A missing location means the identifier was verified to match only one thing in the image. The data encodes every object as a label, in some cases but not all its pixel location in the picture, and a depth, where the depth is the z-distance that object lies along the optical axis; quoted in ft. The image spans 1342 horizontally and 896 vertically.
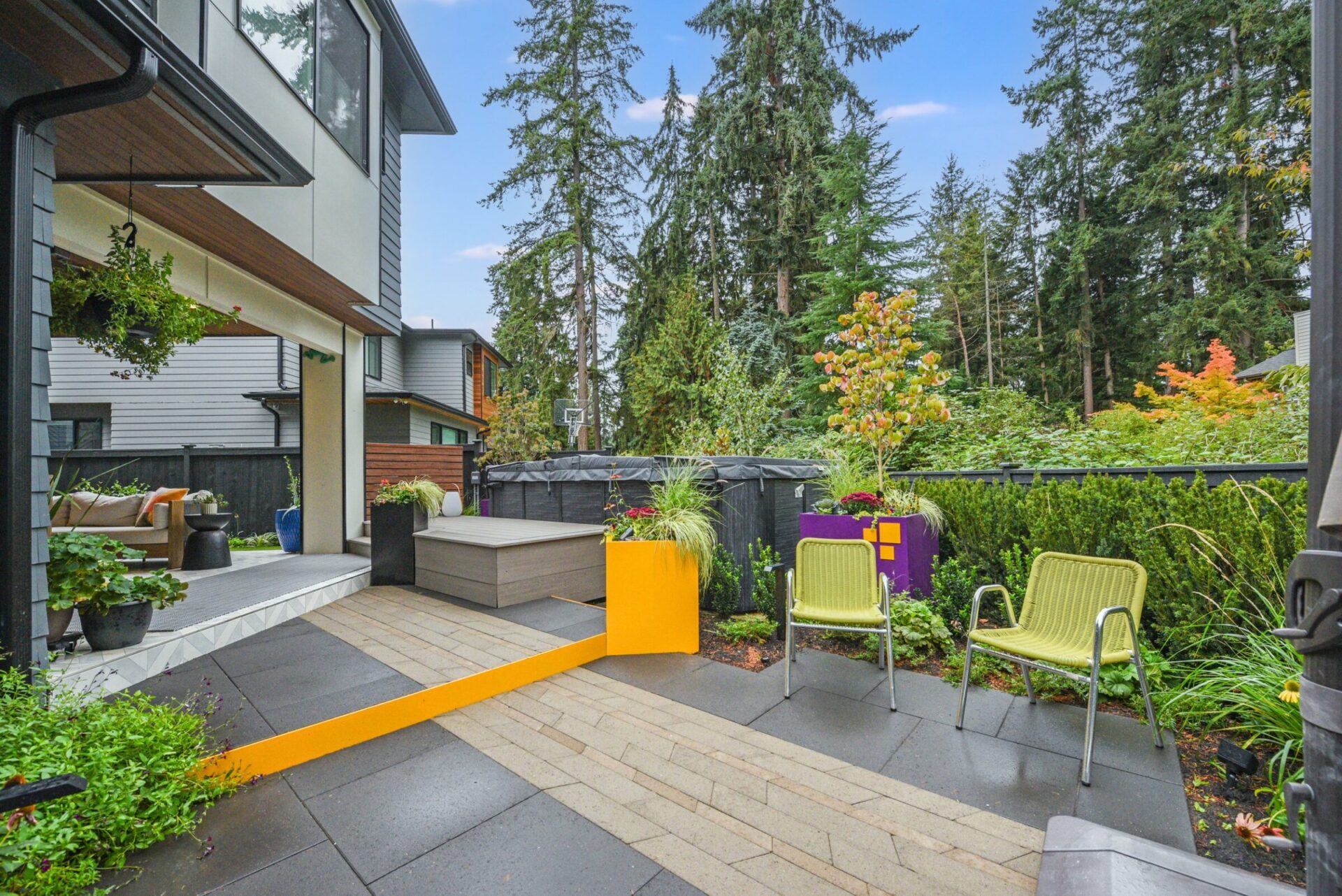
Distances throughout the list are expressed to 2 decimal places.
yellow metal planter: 11.64
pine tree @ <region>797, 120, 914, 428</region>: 33.94
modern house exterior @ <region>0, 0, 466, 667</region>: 6.35
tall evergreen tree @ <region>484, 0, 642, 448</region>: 41.04
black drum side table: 17.15
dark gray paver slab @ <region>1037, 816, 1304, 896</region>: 4.62
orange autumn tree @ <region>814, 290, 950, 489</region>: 15.87
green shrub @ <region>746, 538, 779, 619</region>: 13.73
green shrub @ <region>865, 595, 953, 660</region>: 11.37
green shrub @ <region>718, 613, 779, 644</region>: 12.47
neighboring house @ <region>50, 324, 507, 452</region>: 31.24
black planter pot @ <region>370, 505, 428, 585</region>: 16.78
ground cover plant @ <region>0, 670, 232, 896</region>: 4.81
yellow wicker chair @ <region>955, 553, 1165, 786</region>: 7.63
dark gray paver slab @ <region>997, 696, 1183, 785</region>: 7.33
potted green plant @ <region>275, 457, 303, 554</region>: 20.51
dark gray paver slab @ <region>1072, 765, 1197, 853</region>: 5.97
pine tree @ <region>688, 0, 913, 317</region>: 38.58
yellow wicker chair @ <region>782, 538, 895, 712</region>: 10.27
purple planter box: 12.59
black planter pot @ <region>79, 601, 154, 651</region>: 8.94
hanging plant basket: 8.32
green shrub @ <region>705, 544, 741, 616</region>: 14.17
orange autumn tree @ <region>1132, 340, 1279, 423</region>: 20.94
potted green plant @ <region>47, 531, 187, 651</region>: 8.28
